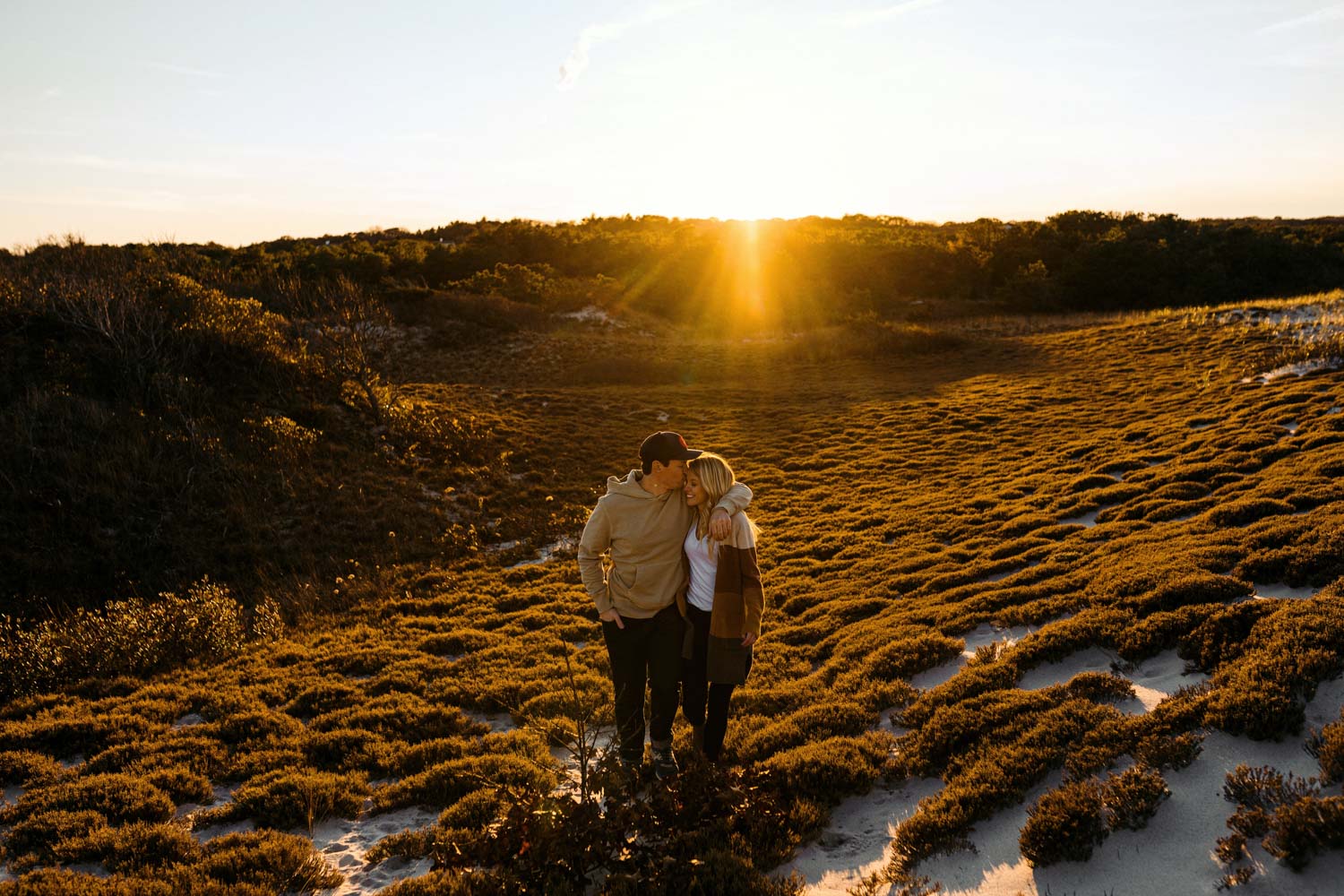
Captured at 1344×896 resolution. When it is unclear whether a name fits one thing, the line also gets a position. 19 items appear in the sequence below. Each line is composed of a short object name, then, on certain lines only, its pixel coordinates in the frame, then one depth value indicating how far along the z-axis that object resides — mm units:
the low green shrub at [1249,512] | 10188
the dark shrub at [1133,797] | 4746
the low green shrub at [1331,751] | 4527
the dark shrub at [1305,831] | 4008
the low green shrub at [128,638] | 9898
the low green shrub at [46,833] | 5629
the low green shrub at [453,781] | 6527
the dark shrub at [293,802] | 6328
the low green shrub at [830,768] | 5973
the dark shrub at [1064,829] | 4648
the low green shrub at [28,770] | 7027
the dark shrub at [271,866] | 5324
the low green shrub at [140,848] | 5555
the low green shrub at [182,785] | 6738
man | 5414
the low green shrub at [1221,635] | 6359
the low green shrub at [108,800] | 6309
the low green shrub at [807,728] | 6859
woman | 5461
